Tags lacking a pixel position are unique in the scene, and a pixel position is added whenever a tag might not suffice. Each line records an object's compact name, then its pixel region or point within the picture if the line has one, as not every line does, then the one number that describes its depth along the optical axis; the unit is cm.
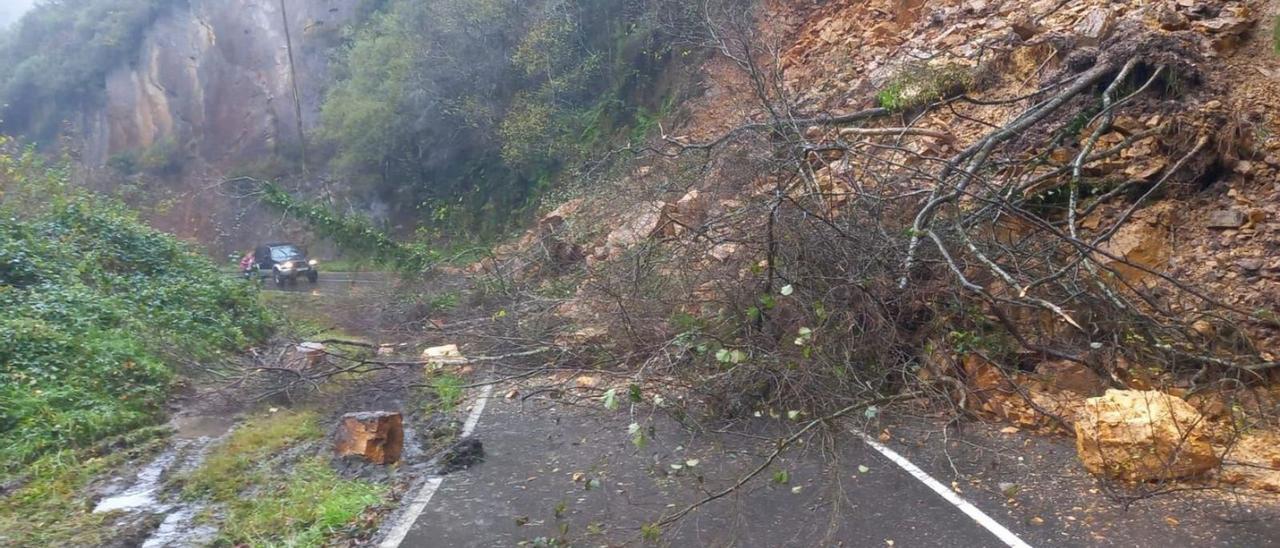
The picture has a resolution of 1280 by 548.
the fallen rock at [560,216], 1570
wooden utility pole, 3750
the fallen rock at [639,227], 1107
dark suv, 2428
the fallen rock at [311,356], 978
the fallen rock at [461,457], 724
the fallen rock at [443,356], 1024
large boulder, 573
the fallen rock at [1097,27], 960
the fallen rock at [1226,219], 787
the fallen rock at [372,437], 748
